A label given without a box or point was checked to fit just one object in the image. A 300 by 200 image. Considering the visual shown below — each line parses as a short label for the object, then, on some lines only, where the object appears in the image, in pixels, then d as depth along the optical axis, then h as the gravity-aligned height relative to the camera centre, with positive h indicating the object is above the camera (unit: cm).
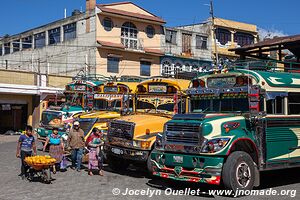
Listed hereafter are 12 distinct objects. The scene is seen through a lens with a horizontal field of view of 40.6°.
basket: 1033 -174
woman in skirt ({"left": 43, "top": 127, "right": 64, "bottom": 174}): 1214 -151
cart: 1038 -195
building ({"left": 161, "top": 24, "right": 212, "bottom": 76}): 3956 +490
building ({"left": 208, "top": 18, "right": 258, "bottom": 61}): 4278 +685
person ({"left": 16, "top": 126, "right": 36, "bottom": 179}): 1116 -136
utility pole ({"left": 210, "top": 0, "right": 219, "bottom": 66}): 3789 +767
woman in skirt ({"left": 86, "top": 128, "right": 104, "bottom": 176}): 1187 -160
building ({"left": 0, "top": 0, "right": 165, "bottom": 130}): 3209 +440
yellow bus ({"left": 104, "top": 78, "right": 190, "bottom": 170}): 1121 -69
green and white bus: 877 -80
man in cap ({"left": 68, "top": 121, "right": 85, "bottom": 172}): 1244 -136
